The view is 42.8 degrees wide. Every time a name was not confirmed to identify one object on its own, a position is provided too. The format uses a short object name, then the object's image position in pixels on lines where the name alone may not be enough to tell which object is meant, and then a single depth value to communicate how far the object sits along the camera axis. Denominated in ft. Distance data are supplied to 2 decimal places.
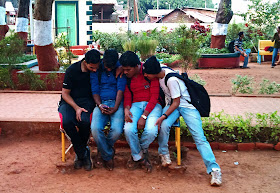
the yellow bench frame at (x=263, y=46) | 52.08
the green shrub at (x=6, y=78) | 27.27
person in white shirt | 13.14
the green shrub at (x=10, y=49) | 28.50
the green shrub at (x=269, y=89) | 26.37
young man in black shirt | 13.29
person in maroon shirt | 13.17
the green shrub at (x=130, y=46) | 41.39
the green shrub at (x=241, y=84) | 26.53
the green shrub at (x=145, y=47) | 39.52
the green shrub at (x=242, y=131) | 16.25
